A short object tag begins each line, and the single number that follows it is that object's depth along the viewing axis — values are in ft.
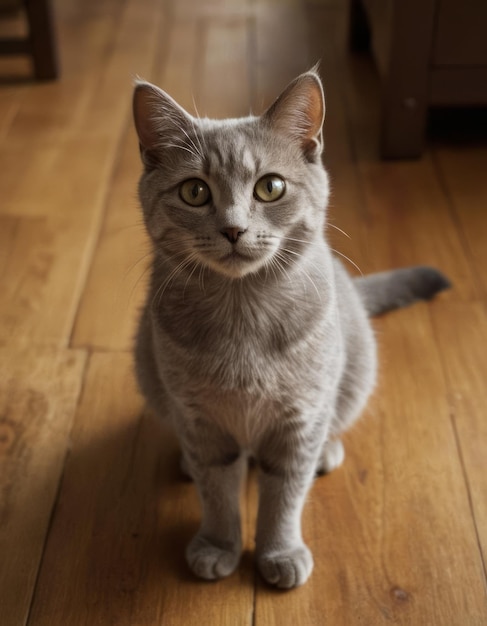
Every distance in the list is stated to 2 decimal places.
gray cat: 3.22
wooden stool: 7.61
